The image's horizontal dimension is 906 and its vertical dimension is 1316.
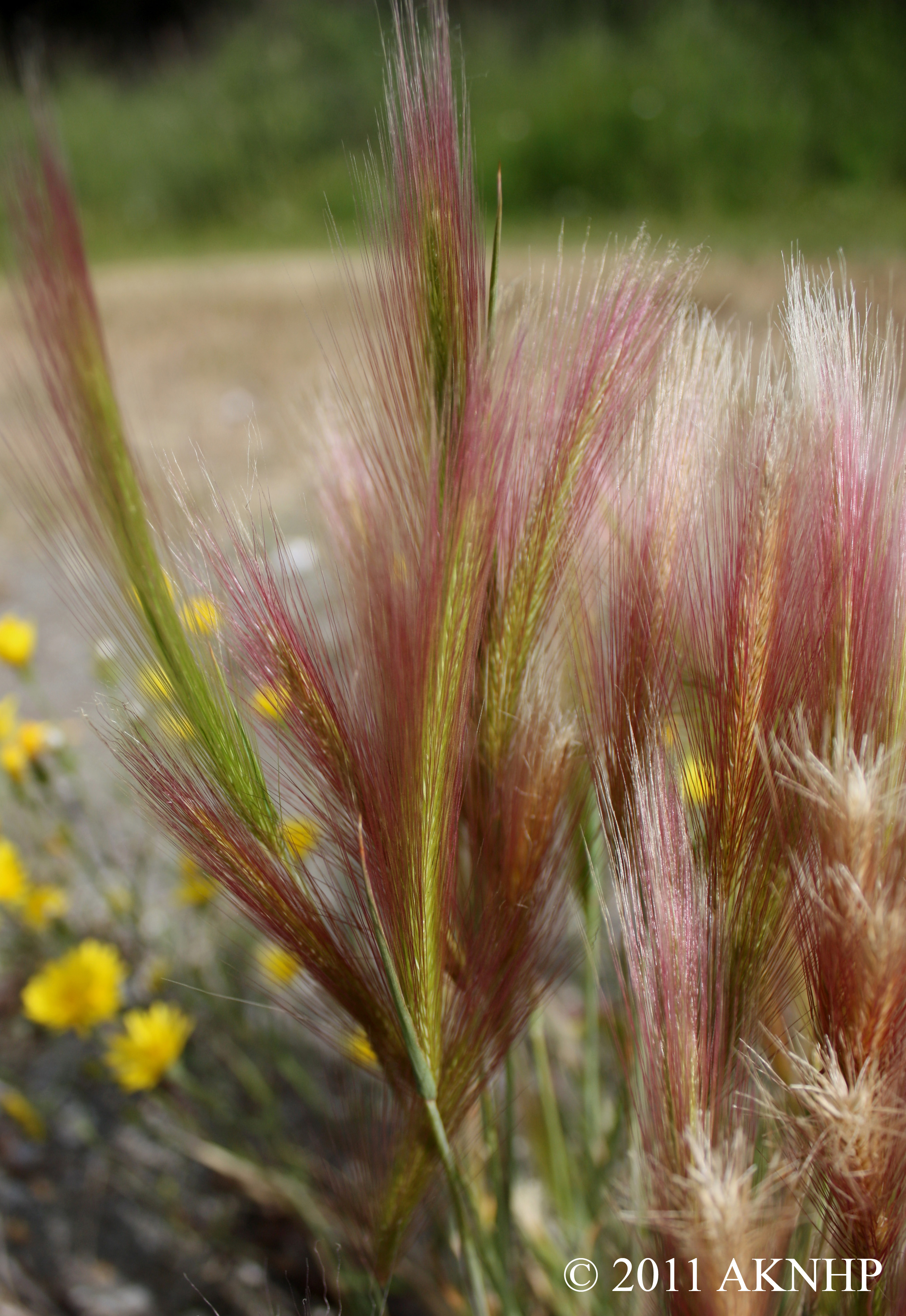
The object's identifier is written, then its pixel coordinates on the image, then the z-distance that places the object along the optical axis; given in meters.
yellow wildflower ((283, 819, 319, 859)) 0.36
